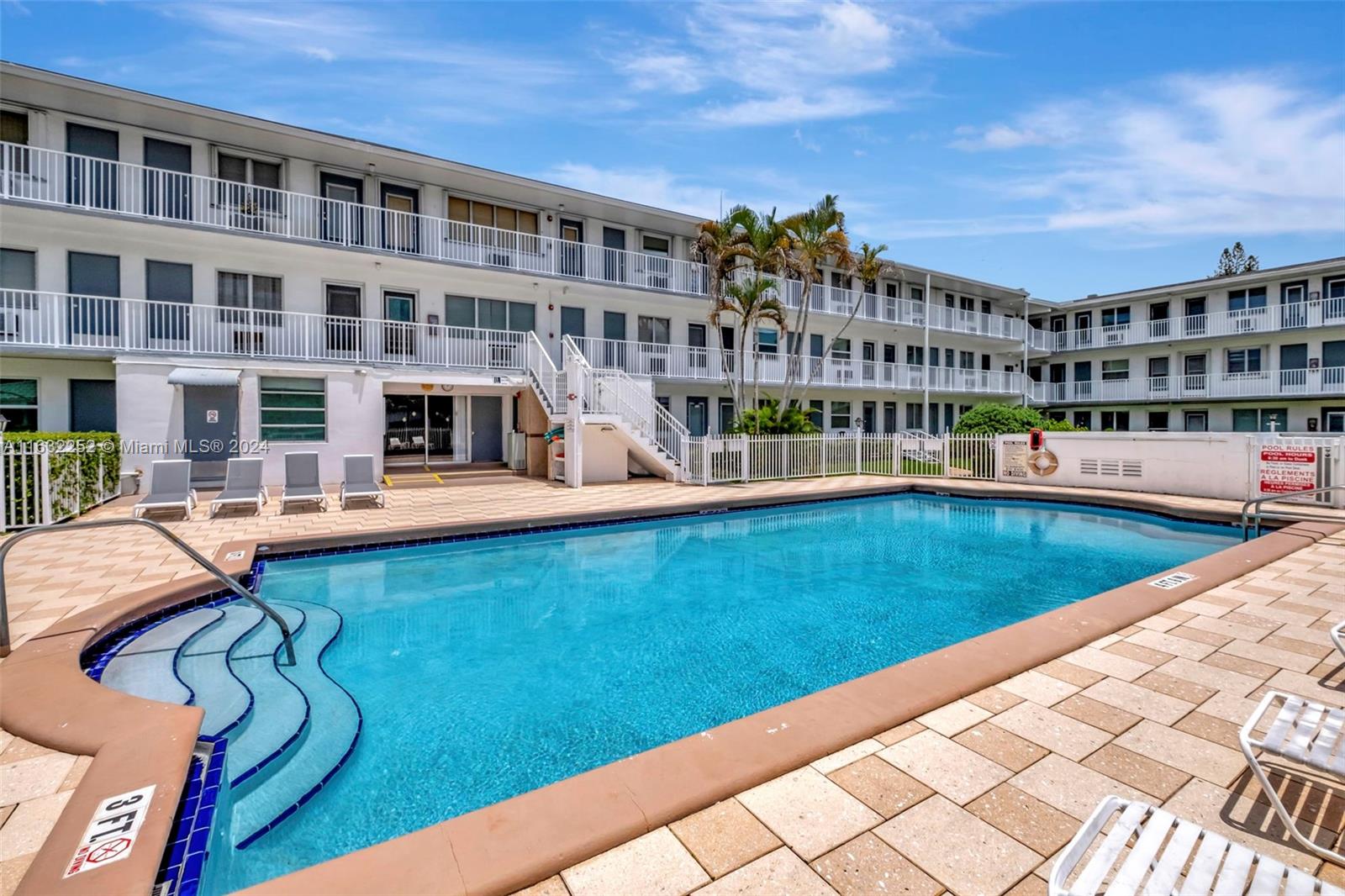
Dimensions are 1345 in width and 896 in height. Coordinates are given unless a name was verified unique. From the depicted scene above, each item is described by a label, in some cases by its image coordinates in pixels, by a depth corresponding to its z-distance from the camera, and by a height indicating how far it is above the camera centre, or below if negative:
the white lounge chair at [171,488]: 10.16 -0.95
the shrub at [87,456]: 9.53 -0.40
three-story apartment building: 12.67 +3.49
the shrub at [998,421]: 19.44 +0.37
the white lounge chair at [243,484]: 10.89 -0.95
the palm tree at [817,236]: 16.80 +5.46
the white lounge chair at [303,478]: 11.27 -0.87
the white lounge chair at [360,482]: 11.50 -0.97
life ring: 15.07 -0.76
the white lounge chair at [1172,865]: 1.66 -1.25
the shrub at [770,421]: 17.03 +0.32
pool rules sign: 11.12 -0.71
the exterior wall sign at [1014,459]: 15.55 -0.69
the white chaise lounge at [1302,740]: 2.24 -1.24
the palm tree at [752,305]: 16.80 +3.57
